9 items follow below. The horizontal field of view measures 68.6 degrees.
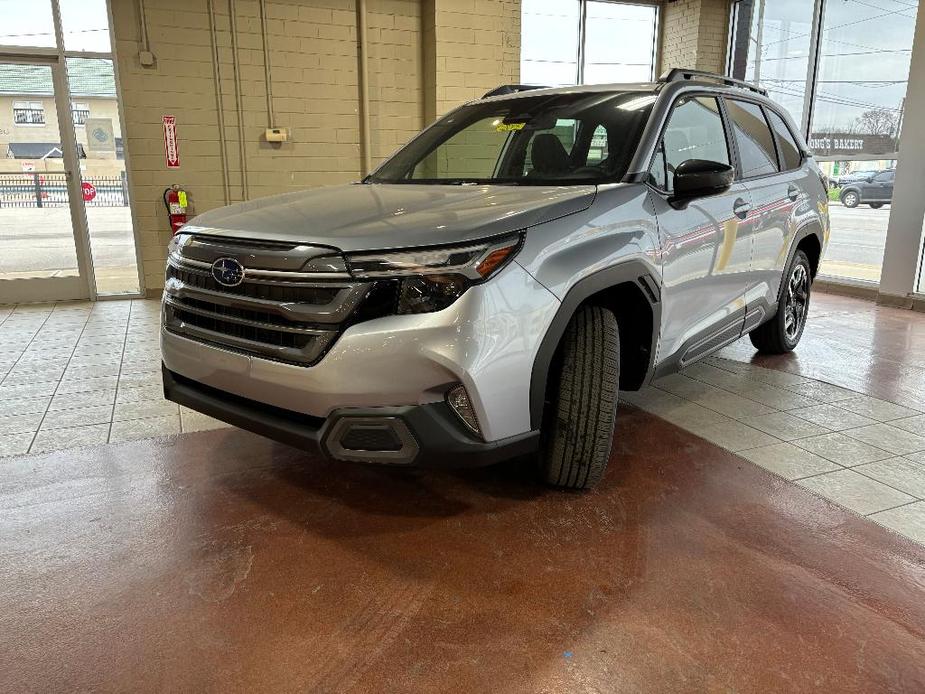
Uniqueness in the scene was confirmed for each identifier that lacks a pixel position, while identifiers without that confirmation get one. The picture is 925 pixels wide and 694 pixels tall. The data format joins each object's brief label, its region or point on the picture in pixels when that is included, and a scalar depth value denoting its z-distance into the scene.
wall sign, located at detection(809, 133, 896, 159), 6.96
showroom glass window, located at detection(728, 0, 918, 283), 6.94
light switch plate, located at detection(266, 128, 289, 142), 7.34
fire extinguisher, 7.04
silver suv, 1.95
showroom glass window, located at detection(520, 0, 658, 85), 8.59
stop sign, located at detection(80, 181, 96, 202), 7.04
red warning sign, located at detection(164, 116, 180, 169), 7.03
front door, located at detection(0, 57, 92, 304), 6.68
